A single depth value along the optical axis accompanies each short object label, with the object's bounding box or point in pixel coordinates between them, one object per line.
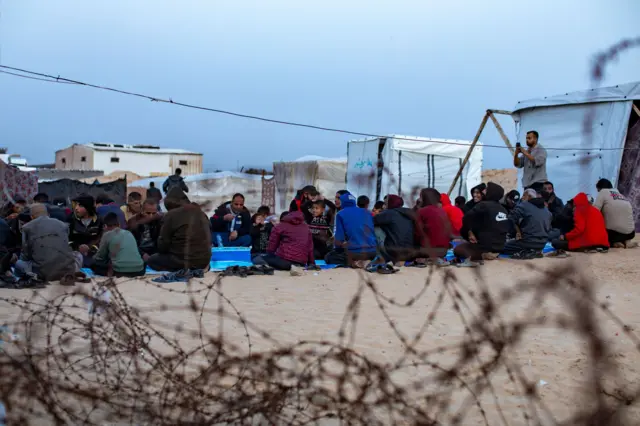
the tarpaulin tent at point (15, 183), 13.56
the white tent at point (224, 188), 20.09
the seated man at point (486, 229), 8.93
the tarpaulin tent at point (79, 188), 18.42
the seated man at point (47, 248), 6.62
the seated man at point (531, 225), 9.41
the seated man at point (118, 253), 7.00
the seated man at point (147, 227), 8.07
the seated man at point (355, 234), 8.43
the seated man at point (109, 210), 8.21
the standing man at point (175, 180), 13.90
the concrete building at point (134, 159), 41.12
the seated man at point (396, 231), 8.66
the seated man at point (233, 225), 9.84
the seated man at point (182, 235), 7.41
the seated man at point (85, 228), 7.73
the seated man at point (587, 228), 9.70
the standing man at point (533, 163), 11.04
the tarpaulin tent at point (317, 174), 17.98
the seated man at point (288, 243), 8.11
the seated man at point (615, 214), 9.92
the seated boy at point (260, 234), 9.32
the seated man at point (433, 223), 8.61
